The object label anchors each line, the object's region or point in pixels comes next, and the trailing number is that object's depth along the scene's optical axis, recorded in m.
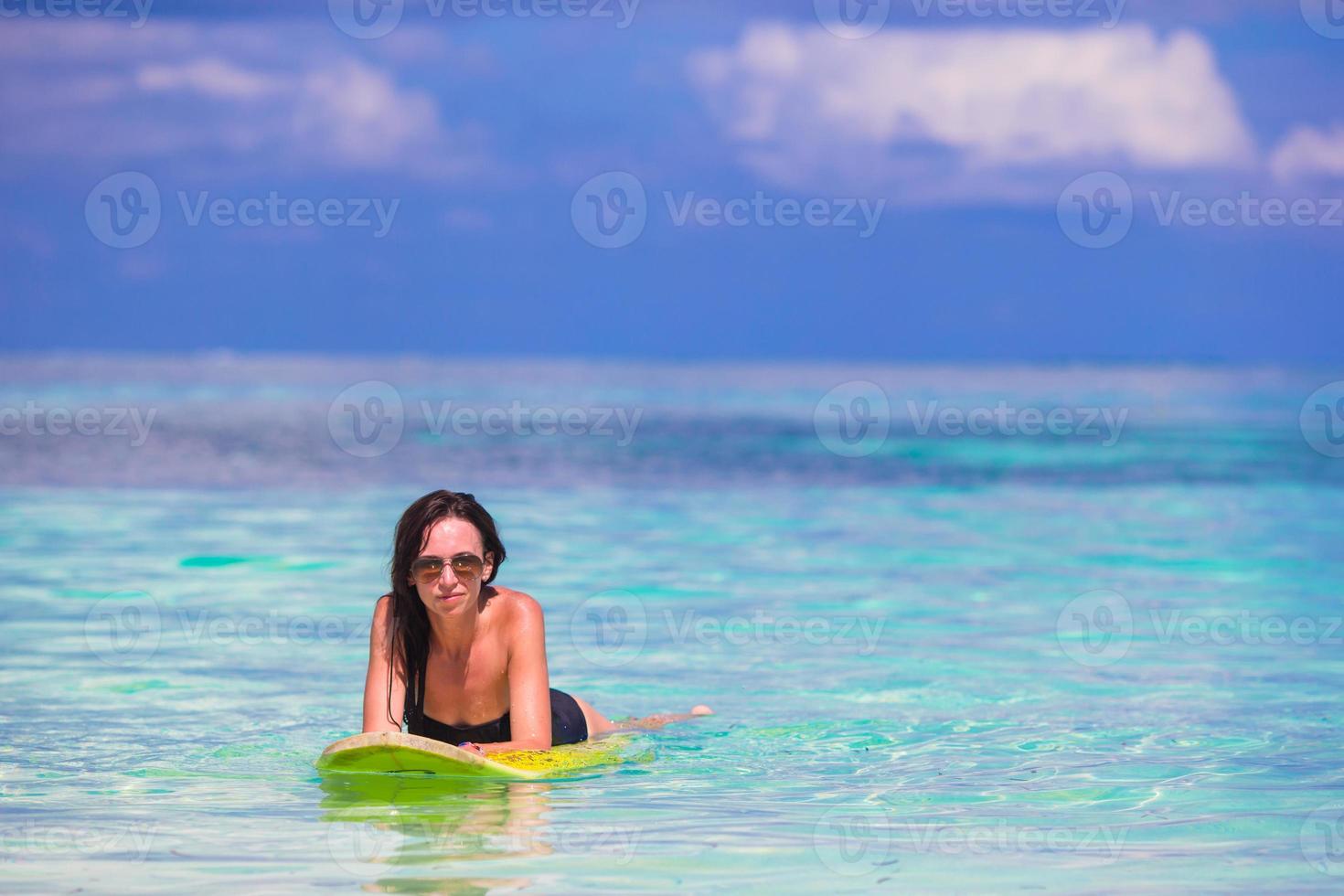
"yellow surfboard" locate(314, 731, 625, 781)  11.41
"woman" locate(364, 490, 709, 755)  11.55
